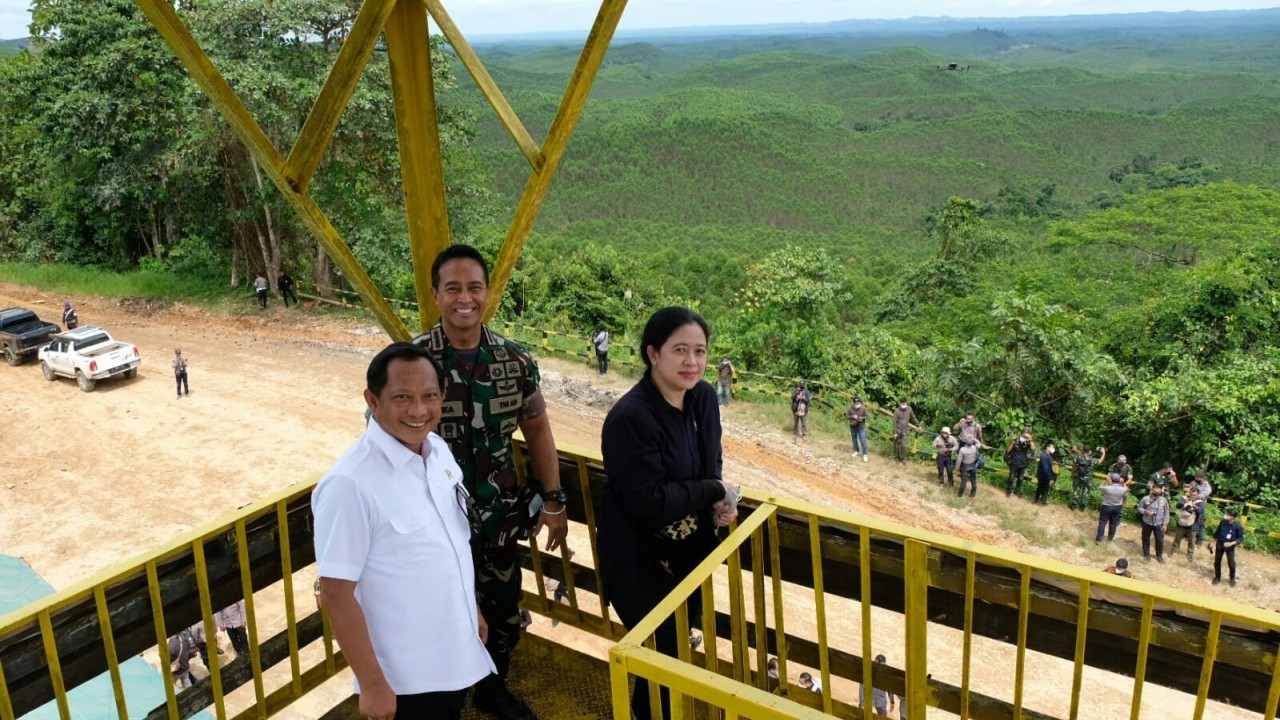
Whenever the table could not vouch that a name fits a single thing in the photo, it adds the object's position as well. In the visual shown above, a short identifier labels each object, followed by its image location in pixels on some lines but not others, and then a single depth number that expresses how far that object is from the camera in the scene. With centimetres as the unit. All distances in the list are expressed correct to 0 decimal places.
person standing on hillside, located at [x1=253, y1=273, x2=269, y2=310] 2014
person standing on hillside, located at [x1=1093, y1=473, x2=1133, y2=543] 1138
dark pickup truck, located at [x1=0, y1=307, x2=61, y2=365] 1725
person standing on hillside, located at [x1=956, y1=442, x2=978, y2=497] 1260
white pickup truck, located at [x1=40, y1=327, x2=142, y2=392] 1591
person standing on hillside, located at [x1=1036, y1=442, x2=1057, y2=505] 1245
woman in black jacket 256
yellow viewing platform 233
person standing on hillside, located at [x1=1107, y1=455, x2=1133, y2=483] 1205
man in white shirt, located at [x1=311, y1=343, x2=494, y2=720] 216
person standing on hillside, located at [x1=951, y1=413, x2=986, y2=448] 1277
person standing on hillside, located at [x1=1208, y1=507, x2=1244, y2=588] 1050
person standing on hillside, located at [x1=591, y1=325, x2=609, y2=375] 1656
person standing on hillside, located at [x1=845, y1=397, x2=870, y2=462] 1377
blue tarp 528
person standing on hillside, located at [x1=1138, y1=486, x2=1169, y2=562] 1107
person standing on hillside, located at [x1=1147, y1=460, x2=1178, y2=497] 1160
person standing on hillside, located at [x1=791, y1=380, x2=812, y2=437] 1453
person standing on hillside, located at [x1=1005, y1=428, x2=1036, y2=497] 1266
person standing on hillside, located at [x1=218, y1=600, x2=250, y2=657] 705
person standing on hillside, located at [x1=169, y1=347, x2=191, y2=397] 1547
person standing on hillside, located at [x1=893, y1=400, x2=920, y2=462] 1373
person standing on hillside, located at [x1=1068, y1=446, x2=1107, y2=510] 1248
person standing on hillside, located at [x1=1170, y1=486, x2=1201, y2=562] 1125
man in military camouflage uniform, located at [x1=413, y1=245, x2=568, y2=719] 282
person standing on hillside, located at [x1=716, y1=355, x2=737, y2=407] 1551
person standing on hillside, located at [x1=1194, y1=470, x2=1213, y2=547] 1136
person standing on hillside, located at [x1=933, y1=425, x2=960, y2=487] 1310
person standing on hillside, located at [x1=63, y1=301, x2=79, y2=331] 1883
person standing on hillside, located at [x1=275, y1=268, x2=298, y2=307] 2031
